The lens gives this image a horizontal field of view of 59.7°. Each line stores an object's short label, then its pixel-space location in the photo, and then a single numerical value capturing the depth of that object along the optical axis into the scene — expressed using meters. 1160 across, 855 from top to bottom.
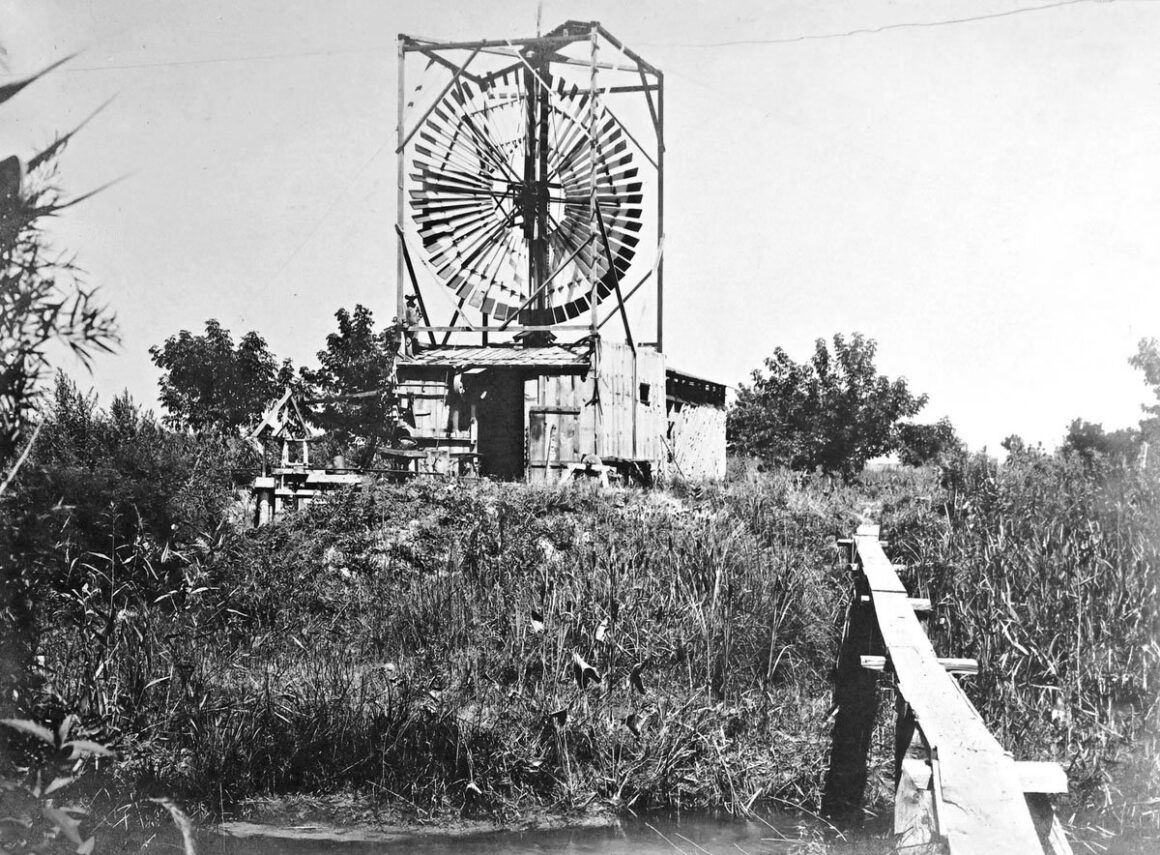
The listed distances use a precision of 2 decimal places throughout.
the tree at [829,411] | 31.28
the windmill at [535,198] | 17.45
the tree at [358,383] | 17.58
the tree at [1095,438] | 21.26
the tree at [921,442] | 33.47
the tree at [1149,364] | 18.55
